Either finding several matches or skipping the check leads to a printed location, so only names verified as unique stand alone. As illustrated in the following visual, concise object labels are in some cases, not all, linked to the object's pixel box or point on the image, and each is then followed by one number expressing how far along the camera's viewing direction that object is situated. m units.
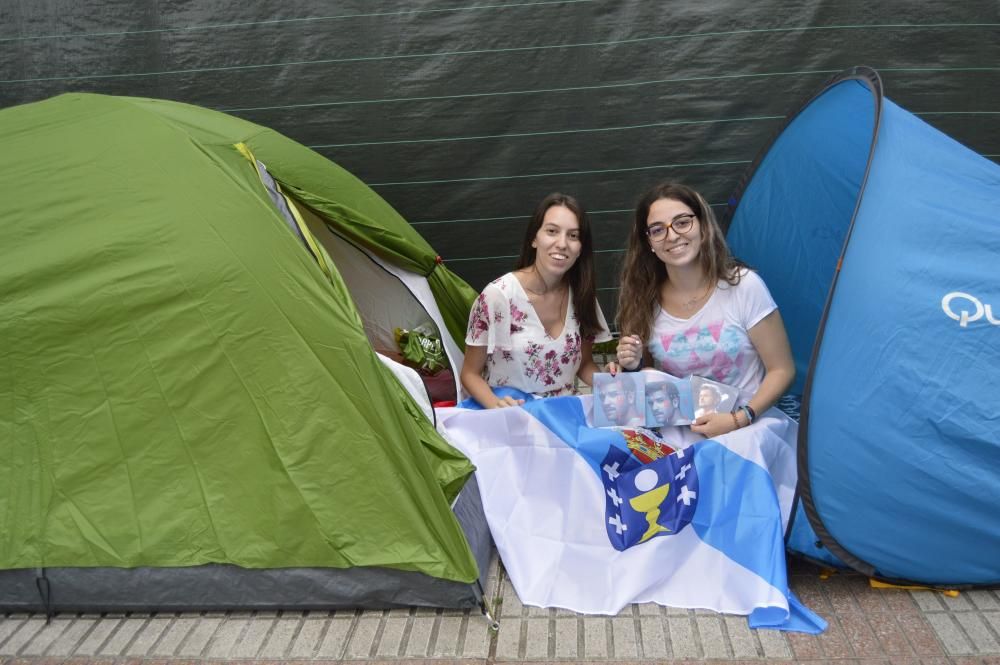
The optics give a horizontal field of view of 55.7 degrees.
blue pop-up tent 2.62
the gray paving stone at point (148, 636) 2.69
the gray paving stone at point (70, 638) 2.71
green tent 2.75
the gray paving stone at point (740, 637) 2.54
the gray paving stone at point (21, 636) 2.73
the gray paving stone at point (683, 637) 2.55
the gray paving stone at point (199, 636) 2.68
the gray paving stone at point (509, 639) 2.59
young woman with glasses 3.14
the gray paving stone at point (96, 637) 2.71
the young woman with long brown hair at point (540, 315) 3.42
